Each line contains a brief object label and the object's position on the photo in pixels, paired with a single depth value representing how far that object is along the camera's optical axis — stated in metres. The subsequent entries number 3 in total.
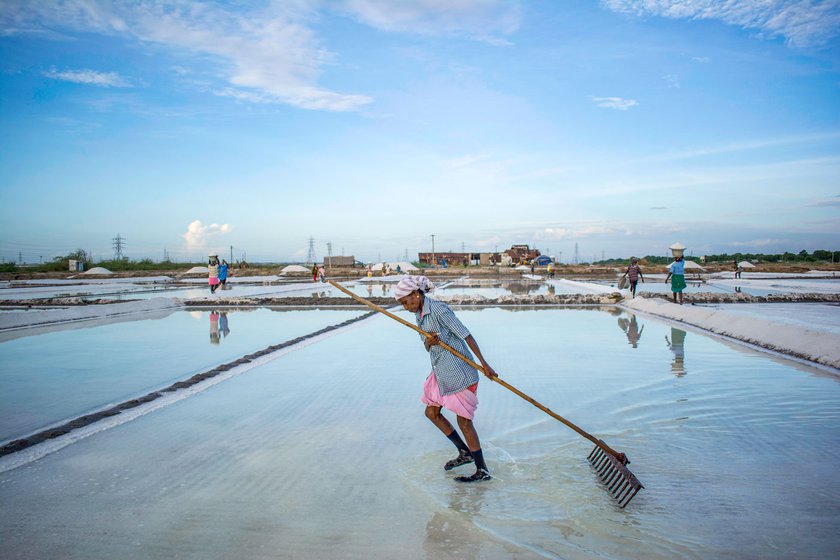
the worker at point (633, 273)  15.82
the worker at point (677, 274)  12.46
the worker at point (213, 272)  18.86
